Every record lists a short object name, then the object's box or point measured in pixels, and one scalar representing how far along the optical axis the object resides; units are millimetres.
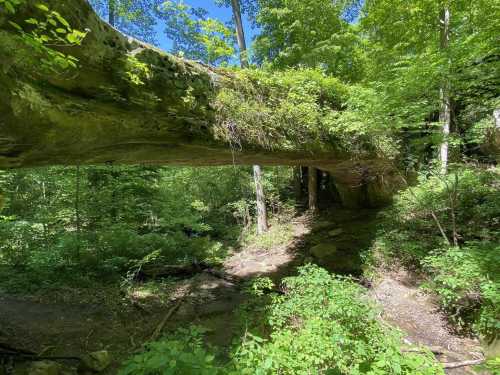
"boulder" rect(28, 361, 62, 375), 3217
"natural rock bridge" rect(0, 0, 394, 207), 2602
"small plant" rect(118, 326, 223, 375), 2049
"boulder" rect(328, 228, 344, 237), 9178
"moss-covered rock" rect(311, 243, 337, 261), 8086
